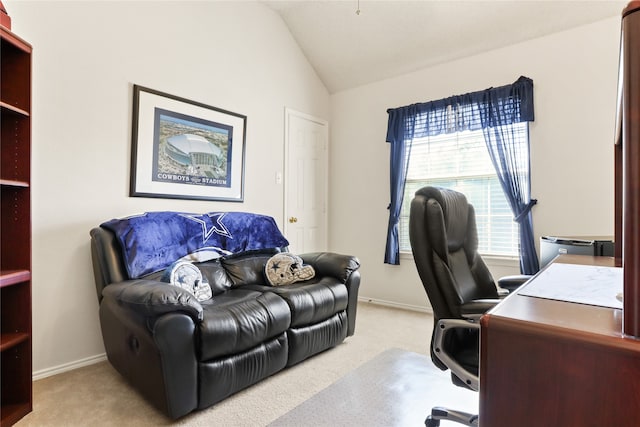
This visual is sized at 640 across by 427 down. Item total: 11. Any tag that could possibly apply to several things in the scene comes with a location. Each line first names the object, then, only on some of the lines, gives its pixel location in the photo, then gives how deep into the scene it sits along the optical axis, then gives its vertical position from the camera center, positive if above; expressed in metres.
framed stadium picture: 2.67 +0.54
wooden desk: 0.52 -0.25
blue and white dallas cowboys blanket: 2.23 -0.19
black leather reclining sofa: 1.66 -0.66
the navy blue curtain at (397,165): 3.82 +0.57
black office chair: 1.29 -0.29
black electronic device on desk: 2.06 -0.18
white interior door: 3.94 +0.39
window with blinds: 3.29 +0.42
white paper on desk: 0.79 -0.19
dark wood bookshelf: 1.73 -0.09
